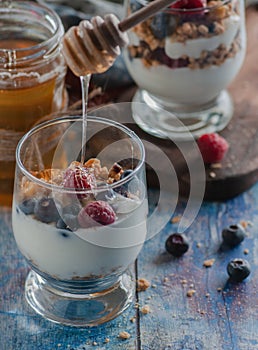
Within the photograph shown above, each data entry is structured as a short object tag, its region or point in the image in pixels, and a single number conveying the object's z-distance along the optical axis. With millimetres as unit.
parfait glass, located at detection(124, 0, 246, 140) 787
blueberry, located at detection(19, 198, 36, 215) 666
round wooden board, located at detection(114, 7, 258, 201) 794
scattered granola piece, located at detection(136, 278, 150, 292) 724
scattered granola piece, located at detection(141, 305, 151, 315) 707
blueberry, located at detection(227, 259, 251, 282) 728
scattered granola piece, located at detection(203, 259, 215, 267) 743
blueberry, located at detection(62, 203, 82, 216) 650
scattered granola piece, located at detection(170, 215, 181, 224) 776
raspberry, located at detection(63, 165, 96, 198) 658
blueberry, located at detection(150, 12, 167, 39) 787
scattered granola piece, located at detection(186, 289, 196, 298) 720
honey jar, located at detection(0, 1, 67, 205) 757
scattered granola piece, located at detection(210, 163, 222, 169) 803
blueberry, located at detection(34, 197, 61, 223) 656
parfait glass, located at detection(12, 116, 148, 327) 654
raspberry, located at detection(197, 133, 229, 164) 803
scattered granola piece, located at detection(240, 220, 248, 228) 774
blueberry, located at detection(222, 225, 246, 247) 754
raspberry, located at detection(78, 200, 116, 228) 647
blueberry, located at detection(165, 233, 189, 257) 748
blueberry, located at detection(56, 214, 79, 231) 652
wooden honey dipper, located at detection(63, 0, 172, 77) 721
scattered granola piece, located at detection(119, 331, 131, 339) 690
